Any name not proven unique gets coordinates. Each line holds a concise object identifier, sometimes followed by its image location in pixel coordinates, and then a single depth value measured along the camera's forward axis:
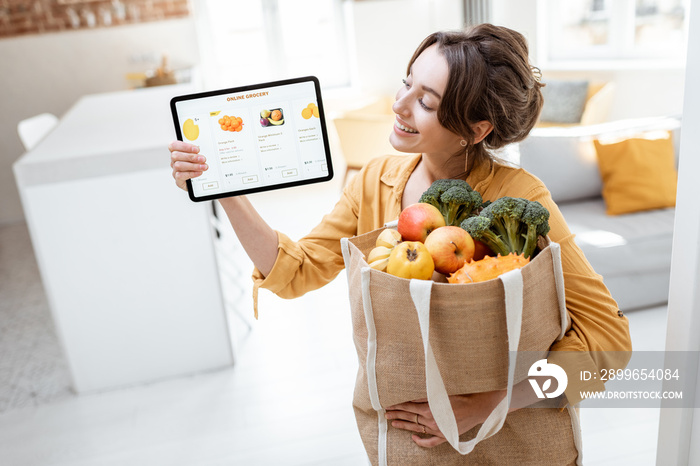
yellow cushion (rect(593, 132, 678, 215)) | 2.76
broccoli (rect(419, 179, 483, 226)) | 0.92
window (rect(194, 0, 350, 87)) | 5.72
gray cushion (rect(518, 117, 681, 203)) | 2.83
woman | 0.98
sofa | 2.56
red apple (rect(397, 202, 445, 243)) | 0.89
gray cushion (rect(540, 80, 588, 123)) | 4.68
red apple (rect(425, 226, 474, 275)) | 0.83
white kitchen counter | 2.32
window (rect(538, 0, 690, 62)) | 4.51
